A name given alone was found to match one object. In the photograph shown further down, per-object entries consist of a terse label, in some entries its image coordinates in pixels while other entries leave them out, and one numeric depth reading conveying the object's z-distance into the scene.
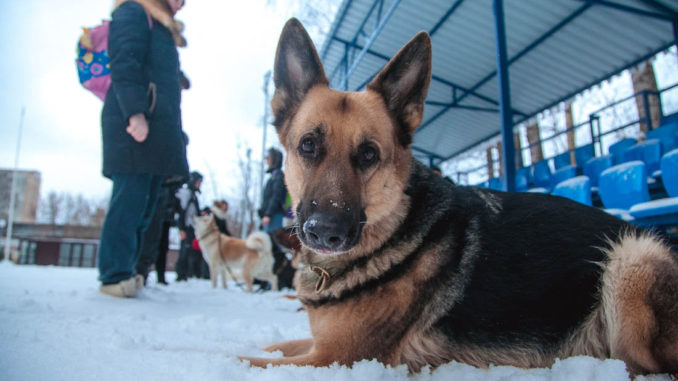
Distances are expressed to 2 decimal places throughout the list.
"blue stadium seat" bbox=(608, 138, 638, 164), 8.85
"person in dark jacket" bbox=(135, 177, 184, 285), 4.52
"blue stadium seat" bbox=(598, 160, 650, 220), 4.90
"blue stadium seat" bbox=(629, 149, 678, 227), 3.91
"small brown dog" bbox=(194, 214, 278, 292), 7.83
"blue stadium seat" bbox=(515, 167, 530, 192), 11.31
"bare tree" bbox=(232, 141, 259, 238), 21.73
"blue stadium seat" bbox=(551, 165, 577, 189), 8.93
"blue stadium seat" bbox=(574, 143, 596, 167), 10.36
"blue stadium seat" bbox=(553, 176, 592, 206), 5.72
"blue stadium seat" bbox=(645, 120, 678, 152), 7.84
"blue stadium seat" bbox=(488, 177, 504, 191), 11.67
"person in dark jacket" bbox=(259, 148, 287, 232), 6.28
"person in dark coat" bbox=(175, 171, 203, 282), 8.09
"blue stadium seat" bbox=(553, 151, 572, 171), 10.65
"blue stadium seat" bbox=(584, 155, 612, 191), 8.23
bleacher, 4.18
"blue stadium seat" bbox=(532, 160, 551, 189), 10.59
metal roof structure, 8.11
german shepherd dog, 1.39
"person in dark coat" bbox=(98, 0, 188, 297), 3.01
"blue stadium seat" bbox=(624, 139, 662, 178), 7.16
